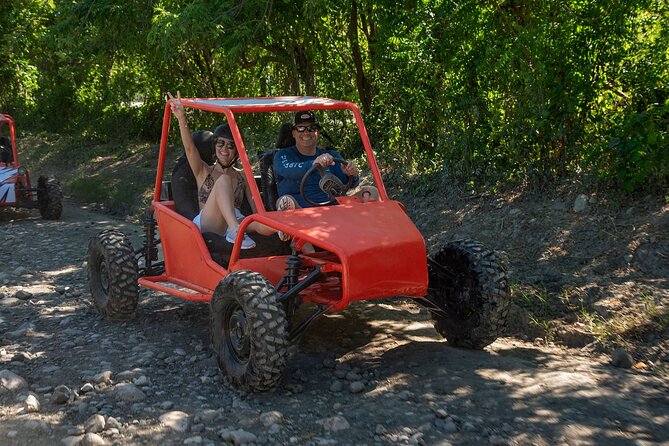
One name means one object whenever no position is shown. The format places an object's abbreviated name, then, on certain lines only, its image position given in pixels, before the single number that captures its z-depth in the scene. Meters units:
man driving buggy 6.37
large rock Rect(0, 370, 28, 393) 5.23
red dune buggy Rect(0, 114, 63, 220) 12.54
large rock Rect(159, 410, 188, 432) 4.67
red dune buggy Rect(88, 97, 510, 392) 5.16
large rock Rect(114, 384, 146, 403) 5.10
